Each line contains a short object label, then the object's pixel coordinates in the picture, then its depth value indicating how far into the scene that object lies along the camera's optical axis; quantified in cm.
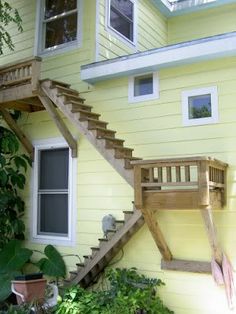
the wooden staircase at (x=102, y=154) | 471
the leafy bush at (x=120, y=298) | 435
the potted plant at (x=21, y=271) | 482
